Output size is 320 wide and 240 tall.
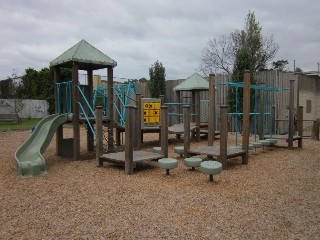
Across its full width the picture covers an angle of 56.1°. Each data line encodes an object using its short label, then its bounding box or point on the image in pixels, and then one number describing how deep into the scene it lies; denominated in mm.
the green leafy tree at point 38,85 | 22422
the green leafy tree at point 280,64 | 30625
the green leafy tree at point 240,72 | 13883
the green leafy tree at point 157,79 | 17047
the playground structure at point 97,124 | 6605
